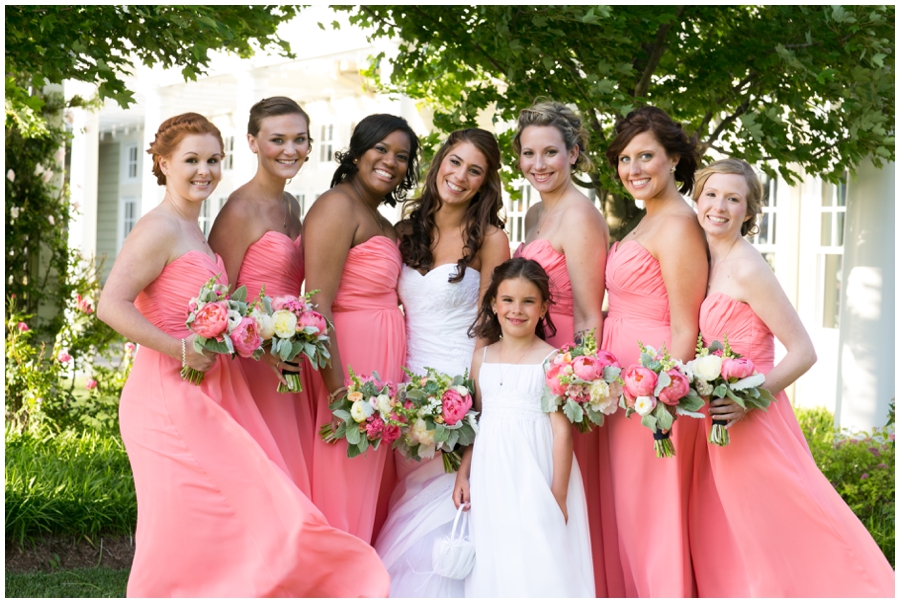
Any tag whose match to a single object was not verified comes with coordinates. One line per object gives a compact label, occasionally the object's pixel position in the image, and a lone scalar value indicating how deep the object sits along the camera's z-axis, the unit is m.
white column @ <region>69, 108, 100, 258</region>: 15.82
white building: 8.43
